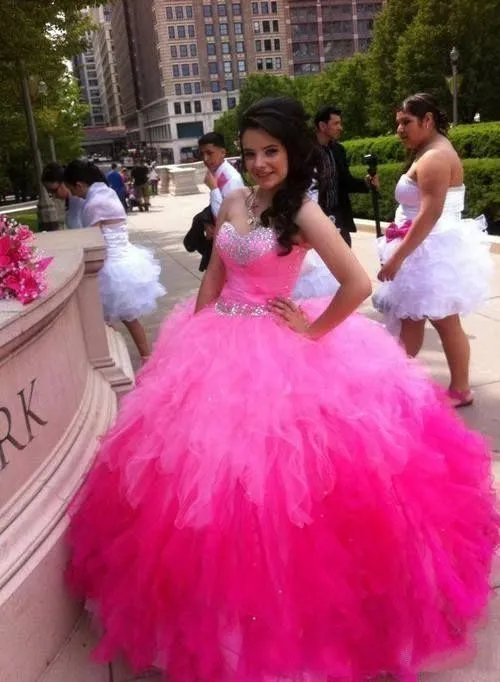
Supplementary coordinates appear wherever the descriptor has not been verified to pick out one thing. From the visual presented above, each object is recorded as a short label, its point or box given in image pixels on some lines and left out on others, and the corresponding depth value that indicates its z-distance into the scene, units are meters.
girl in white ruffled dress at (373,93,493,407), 3.83
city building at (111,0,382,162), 117.50
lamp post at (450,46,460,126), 20.40
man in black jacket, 5.18
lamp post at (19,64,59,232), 14.60
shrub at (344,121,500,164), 11.76
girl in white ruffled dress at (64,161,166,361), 5.23
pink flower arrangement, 2.49
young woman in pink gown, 2.06
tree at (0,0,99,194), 9.36
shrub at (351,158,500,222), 10.53
